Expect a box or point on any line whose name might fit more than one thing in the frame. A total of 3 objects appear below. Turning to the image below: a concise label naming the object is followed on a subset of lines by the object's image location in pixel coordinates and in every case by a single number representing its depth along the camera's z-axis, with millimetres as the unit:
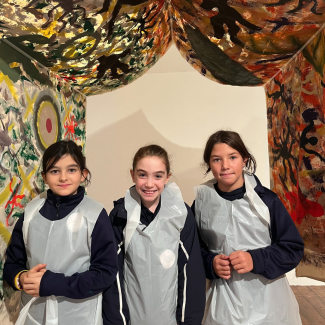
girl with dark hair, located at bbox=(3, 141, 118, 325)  980
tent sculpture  1025
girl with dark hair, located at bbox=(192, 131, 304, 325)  1129
